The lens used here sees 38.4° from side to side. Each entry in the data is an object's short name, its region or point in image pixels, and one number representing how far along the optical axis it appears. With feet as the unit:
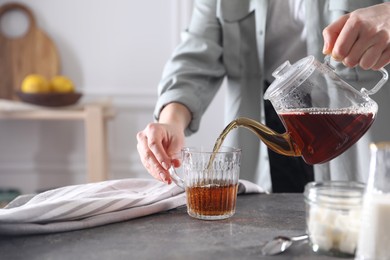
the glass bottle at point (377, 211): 1.87
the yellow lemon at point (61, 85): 6.88
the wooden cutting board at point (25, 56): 7.77
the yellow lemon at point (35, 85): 6.79
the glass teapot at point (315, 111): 2.66
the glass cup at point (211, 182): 2.71
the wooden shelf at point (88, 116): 6.79
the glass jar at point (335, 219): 2.09
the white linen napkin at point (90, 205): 2.44
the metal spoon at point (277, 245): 2.17
